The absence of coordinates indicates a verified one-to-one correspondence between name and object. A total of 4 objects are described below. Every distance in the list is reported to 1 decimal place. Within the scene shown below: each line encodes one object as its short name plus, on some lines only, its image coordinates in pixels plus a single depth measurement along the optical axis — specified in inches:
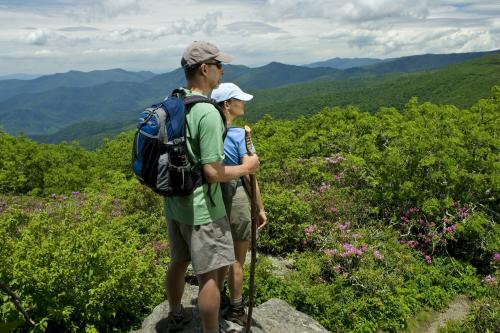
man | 128.8
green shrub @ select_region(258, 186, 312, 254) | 384.2
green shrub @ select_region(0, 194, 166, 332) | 202.1
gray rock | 181.3
